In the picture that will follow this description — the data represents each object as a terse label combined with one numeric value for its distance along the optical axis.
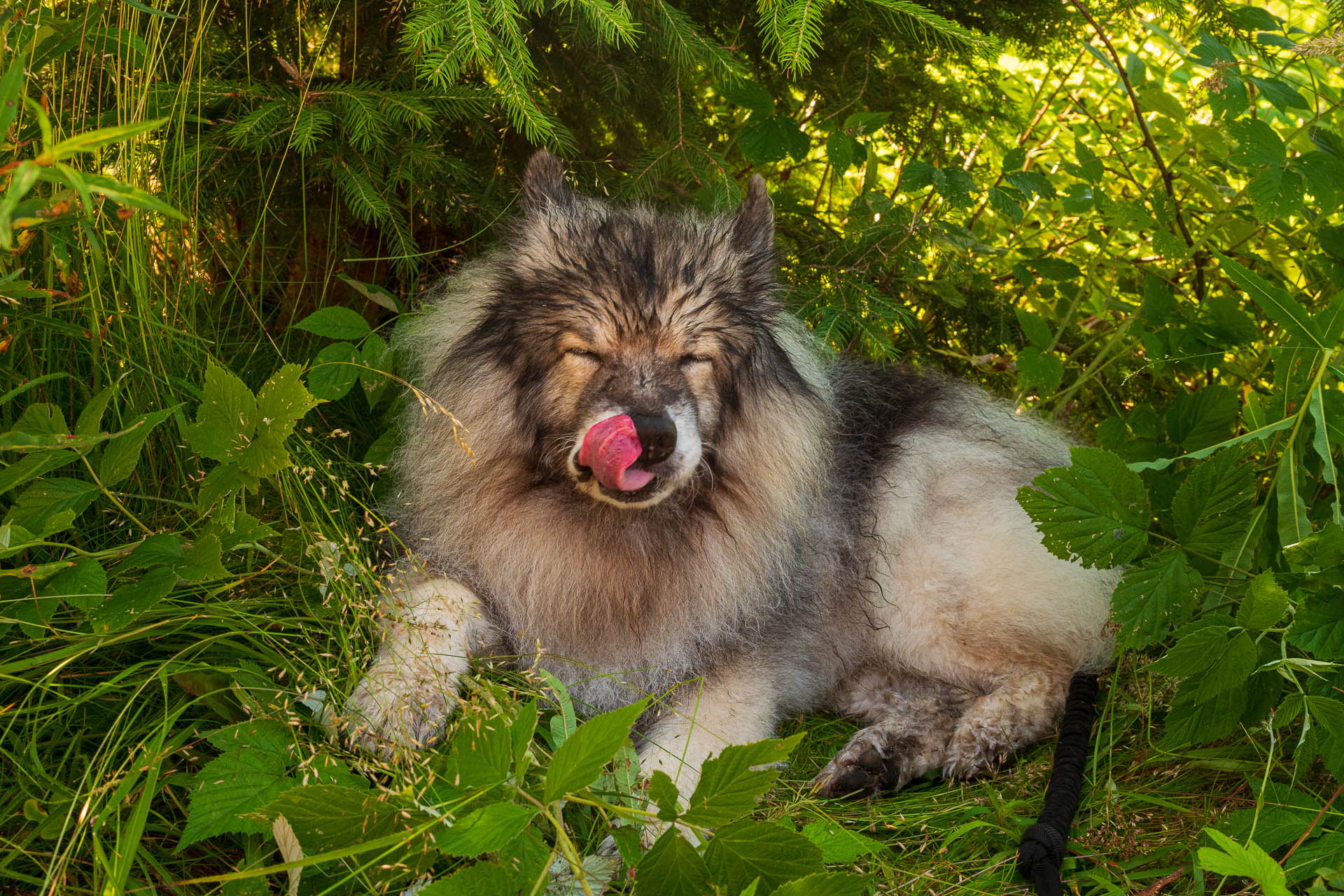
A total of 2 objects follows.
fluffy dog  1.55
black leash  1.43
